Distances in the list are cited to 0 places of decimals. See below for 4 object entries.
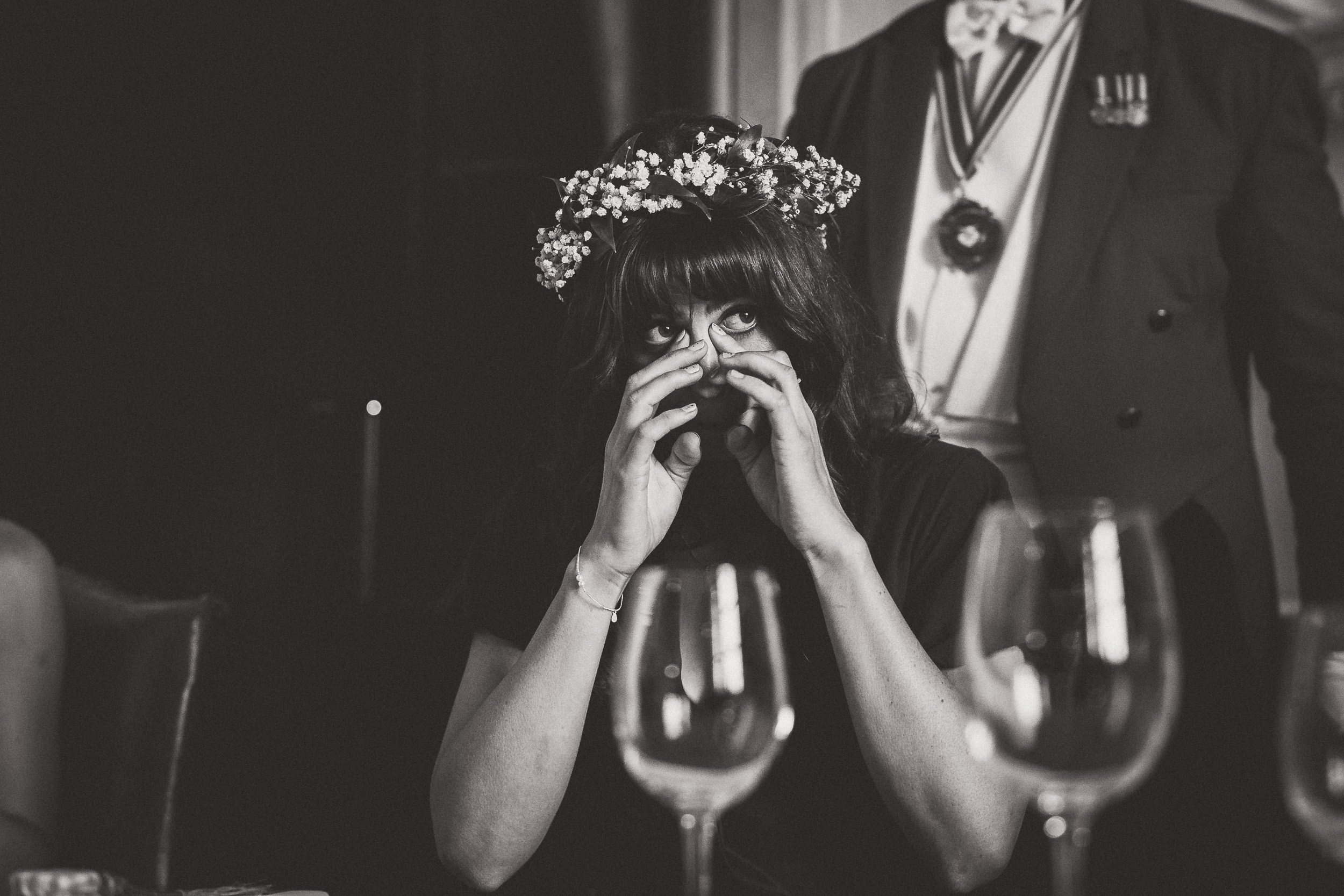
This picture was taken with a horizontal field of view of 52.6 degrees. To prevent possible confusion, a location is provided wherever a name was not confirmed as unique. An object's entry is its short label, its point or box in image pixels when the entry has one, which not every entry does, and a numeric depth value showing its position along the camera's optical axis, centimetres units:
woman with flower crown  128
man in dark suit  197
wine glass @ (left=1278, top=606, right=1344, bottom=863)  67
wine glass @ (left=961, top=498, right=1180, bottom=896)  67
